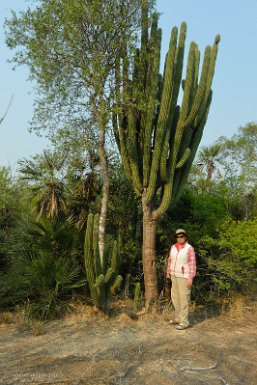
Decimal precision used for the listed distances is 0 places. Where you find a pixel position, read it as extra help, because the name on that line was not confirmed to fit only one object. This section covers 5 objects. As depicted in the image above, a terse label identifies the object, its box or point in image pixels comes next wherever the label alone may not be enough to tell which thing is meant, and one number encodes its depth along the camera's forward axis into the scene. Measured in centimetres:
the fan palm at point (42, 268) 831
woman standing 738
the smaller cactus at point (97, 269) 772
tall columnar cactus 837
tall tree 832
